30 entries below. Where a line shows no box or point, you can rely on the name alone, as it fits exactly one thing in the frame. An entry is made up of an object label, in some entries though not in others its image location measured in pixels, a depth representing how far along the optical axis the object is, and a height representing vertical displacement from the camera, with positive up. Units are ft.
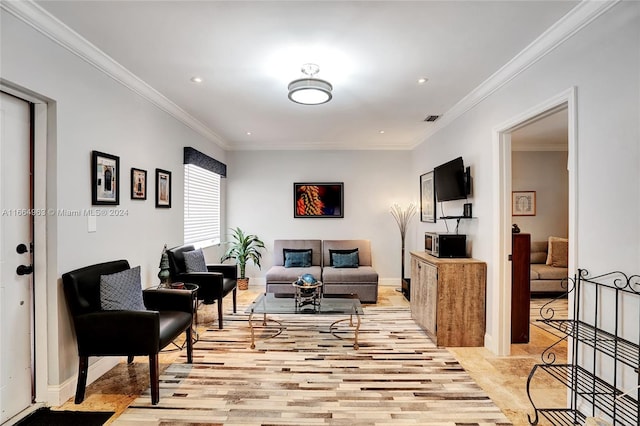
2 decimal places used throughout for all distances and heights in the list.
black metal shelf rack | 5.68 -2.60
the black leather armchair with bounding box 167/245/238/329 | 12.05 -2.55
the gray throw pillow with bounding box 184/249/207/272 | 12.49 -1.98
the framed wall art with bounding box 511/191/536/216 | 18.97 +0.63
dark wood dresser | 10.53 -2.48
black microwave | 11.57 -1.19
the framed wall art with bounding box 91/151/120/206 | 8.51 +0.87
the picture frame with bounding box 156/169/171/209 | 11.76 +0.84
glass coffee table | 10.73 -3.33
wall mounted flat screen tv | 11.74 +1.19
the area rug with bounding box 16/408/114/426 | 6.73 -4.40
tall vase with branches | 19.01 -0.21
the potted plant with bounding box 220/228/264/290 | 18.69 -2.33
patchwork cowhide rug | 7.00 -4.41
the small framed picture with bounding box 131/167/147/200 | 10.18 +0.86
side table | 10.69 -2.59
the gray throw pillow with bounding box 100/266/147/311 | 7.67 -1.99
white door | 6.64 -1.03
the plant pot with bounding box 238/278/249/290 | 18.70 -4.20
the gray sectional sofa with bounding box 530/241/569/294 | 16.63 -3.44
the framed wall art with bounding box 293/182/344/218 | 19.43 +0.67
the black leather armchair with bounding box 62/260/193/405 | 7.29 -2.72
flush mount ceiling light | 9.16 +3.55
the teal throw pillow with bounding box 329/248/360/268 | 17.51 -2.60
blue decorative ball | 12.26 -2.58
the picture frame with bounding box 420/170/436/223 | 15.44 +0.65
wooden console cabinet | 10.69 -2.99
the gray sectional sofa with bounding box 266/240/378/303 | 15.90 -3.34
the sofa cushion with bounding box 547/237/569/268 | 17.33 -2.19
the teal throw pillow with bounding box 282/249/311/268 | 17.73 -2.62
